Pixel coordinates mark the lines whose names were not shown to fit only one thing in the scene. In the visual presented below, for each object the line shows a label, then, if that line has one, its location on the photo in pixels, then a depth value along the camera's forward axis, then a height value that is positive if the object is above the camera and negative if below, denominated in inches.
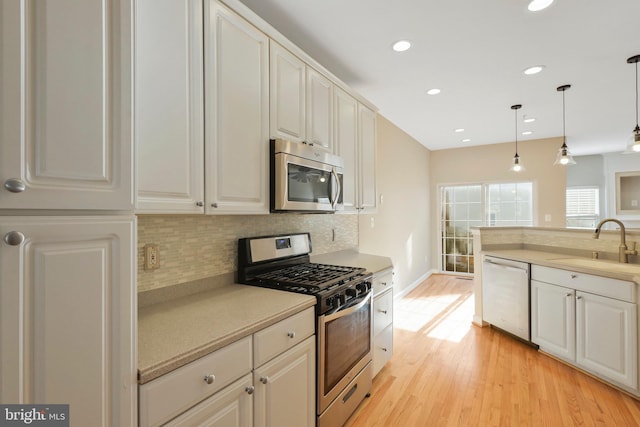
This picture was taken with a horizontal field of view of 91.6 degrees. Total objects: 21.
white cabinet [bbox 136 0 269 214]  49.2 +19.3
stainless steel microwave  72.7 +9.6
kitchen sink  93.7 -17.0
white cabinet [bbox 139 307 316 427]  38.9 -25.5
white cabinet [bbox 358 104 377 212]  115.7 +22.0
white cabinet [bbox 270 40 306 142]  73.9 +30.2
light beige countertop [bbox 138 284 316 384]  39.5 -17.3
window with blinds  275.3 +5.8
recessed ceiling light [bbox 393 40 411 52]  90.9 +50.4
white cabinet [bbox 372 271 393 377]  94.4 -33.5
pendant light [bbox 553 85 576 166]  138.5 +25.2
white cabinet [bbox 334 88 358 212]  100.9 +25.1
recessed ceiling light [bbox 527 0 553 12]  73.5 +50.1
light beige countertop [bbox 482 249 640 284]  91.2 -17.1
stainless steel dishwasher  121.1 -33.9
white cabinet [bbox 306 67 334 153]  86.7 +30.5
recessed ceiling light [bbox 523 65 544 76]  108.0 +50.9
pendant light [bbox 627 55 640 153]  102.6 +25.6
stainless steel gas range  67.5 -22.1
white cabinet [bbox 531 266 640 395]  88.6 -34.7
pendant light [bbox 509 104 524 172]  150.1 +28.1
